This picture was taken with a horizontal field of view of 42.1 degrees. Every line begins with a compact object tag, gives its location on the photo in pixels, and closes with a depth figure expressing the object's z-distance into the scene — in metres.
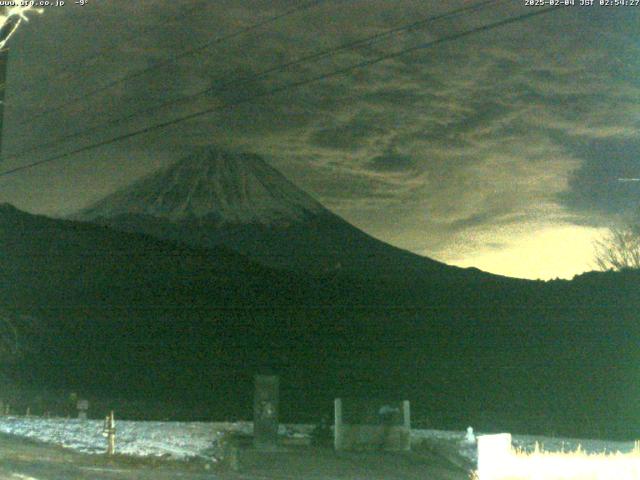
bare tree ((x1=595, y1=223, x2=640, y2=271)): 54.53
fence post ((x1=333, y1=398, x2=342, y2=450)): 19.45
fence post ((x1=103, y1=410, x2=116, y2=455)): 15.31
